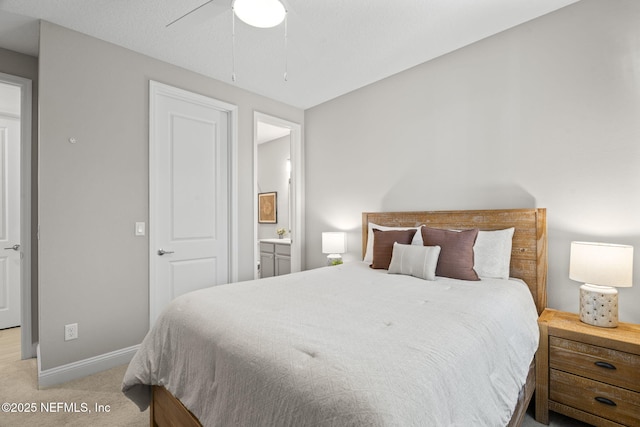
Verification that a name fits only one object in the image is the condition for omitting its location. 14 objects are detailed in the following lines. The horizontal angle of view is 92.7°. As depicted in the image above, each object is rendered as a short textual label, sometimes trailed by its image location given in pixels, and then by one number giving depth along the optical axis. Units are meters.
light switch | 2.66
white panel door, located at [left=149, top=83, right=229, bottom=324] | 2.82
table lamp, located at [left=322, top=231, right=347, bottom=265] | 3.45
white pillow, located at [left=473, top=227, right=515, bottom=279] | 2.19
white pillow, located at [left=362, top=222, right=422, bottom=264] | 2.92
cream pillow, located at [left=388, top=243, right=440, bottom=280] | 2.13
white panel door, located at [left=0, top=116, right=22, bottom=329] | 3.41
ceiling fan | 1.89
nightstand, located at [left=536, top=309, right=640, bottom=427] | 1.57
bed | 0.85
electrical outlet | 2.29
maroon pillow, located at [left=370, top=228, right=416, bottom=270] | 2.52
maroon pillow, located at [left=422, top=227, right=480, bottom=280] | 2.12
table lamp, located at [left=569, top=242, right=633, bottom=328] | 1.70
